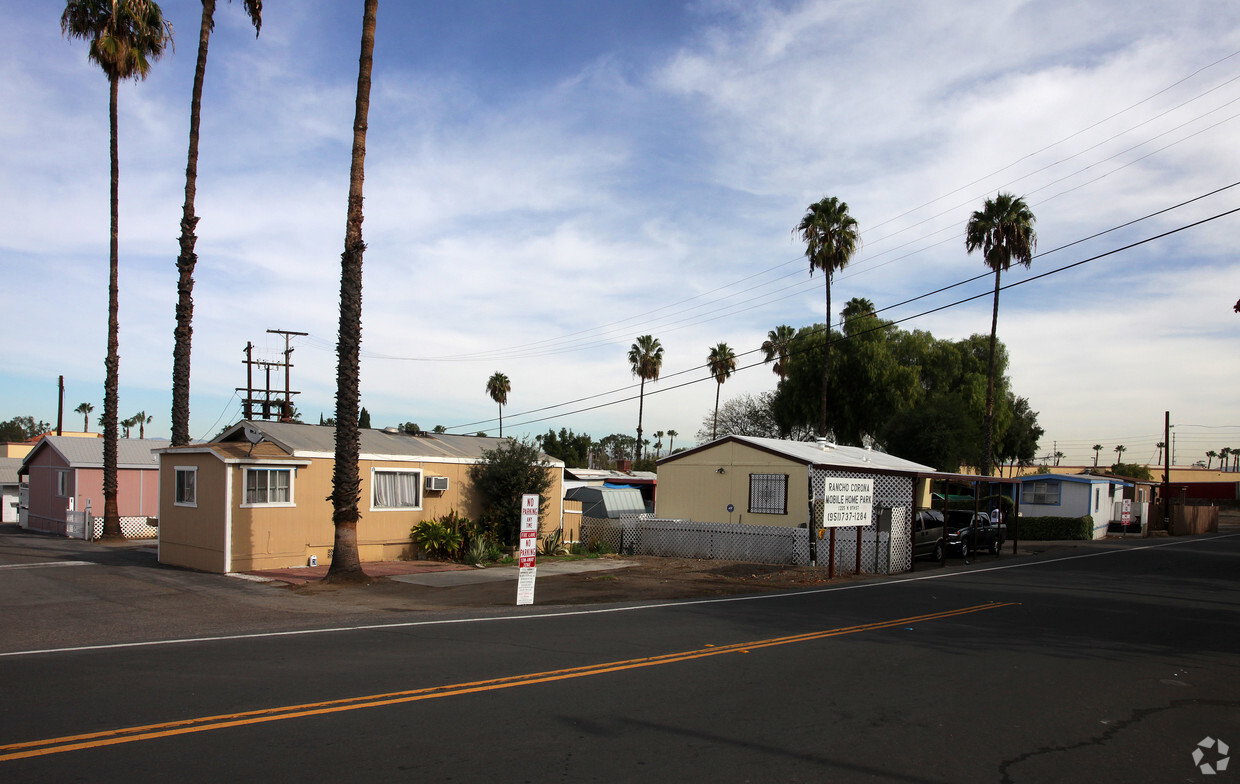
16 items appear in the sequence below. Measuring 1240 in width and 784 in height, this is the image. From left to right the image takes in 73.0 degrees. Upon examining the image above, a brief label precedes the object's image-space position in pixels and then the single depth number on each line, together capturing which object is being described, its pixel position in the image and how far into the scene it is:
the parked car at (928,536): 24.30
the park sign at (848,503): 18.95
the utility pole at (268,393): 42.00
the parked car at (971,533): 25.81
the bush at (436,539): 21.06
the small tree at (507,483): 22.72
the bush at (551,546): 23.52
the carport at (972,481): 23.42
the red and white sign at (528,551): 14.04
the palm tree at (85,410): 117.19
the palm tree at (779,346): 57.47
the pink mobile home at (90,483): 33.34
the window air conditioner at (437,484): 21.67
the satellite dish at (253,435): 18.22
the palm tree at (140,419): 113.13
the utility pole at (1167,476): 48.16
